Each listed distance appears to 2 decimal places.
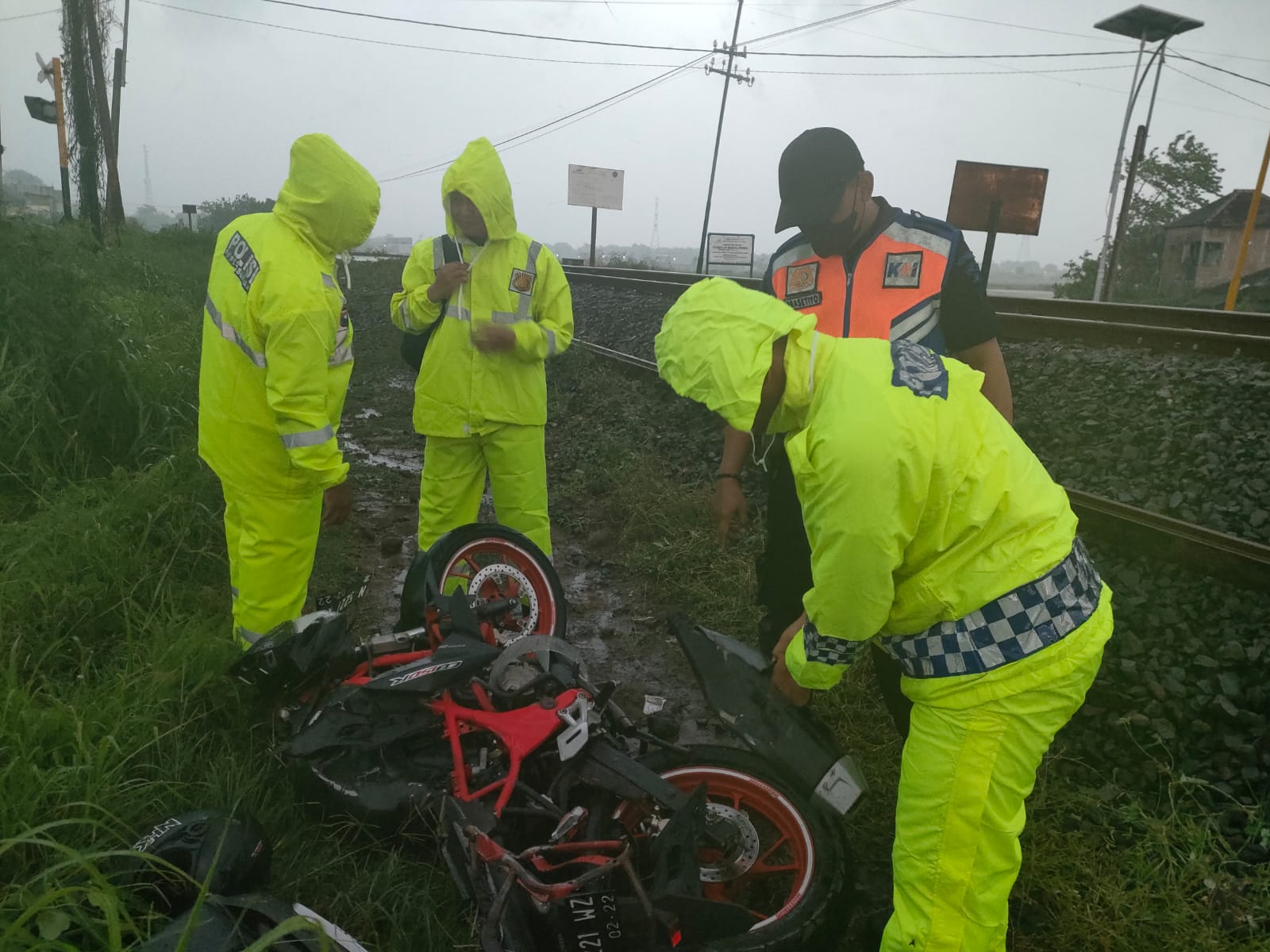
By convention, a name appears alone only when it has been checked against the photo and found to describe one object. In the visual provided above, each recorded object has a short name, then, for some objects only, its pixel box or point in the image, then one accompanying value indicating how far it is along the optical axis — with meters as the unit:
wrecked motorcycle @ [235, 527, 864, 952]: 1.96
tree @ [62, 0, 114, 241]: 17.09
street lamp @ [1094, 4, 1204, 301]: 16.95
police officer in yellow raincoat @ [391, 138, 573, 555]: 3.80
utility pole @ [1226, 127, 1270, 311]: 12.23
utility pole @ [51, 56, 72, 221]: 16.59
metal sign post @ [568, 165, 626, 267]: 21.97
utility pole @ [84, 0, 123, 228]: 19.22
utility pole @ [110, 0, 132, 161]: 22.50
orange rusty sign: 5.85
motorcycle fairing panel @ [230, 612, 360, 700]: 2.53
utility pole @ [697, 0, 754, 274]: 31.57
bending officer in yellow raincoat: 1.65
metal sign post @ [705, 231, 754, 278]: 16.77
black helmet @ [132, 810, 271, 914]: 1.96
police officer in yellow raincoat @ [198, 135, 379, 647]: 2.92
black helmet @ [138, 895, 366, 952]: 1.62
